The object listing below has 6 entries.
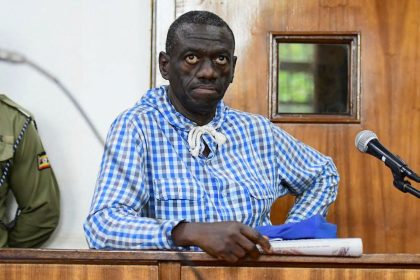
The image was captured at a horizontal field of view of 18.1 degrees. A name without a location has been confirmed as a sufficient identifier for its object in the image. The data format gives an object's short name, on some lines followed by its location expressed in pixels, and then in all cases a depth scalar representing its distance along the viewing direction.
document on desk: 2.89
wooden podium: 2.87
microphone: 3.41
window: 5.15
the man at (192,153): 3.54
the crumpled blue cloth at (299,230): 3.15
